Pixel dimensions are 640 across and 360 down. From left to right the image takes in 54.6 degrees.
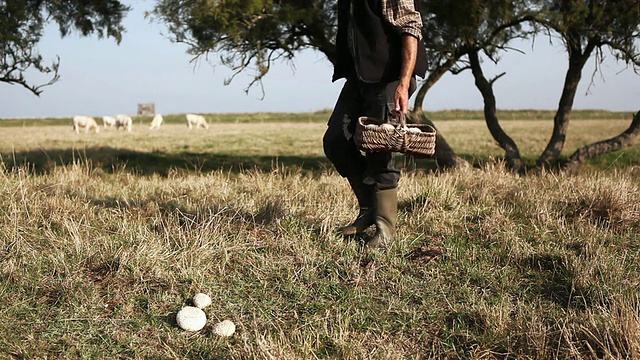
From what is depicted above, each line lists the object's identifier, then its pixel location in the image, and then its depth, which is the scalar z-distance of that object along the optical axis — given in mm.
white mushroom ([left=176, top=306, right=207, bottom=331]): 3264
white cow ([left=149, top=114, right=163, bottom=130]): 40344
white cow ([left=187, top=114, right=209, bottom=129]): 41156
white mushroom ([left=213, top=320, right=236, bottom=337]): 3209
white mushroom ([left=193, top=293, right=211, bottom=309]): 3447
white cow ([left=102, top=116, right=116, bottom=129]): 40469
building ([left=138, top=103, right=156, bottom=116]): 70688
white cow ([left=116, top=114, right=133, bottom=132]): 38719
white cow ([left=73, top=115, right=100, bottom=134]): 35500
